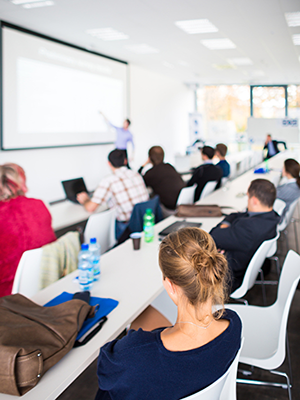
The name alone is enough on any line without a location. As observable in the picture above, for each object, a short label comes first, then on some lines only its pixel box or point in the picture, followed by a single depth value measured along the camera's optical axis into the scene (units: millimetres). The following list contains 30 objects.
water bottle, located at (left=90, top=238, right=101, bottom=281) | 1973
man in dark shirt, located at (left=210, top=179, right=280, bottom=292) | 2342
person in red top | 2182
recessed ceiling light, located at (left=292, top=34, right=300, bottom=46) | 6305
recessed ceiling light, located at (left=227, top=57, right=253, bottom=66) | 8484
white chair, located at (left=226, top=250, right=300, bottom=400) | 1649
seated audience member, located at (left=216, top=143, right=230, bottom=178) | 5648
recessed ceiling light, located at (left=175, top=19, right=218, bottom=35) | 5383
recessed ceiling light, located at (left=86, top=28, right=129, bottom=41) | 5918
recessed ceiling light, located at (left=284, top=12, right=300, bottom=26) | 5059
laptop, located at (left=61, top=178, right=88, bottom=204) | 3816
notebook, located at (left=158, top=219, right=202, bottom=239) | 2695
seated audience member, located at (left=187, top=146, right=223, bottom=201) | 4887
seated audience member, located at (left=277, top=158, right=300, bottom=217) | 3895
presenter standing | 8295
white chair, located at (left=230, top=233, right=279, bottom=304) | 2203
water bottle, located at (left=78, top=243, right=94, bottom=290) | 1838
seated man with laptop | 3475
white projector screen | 5574
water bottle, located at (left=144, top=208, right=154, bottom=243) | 2549
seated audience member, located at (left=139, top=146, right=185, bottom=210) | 4355
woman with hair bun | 1011
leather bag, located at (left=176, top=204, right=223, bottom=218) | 3174
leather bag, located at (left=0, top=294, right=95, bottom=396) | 1096
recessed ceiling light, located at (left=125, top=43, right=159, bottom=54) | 7141
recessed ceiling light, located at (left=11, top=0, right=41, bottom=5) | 4441
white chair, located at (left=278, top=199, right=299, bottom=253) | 3870
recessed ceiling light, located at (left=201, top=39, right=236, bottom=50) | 6646
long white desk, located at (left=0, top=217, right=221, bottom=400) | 1200
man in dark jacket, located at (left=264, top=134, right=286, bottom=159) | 10477
